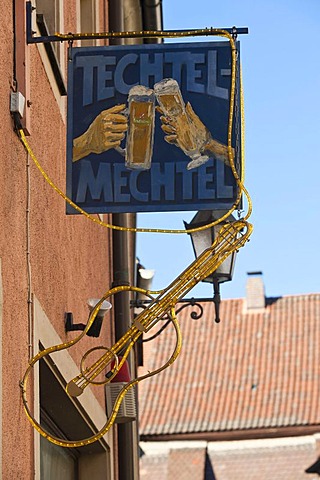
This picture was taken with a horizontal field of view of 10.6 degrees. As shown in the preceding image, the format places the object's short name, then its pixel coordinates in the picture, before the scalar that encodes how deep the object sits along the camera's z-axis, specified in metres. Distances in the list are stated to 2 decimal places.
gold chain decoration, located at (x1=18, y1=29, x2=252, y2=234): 6.25
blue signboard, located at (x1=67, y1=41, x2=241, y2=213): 6.38
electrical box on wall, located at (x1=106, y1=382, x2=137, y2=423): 9.29
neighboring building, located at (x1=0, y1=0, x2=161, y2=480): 6.01
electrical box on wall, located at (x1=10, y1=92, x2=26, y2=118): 6.19
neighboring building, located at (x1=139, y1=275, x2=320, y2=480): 44.43
